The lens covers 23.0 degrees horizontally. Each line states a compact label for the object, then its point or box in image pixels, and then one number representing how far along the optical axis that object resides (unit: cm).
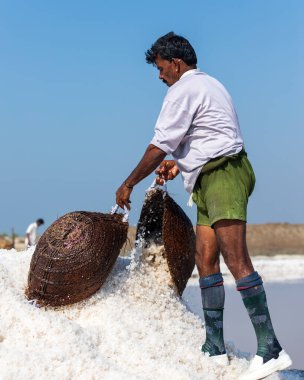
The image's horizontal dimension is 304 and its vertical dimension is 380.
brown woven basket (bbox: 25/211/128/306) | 449
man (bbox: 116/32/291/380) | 410
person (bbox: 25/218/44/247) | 1781
